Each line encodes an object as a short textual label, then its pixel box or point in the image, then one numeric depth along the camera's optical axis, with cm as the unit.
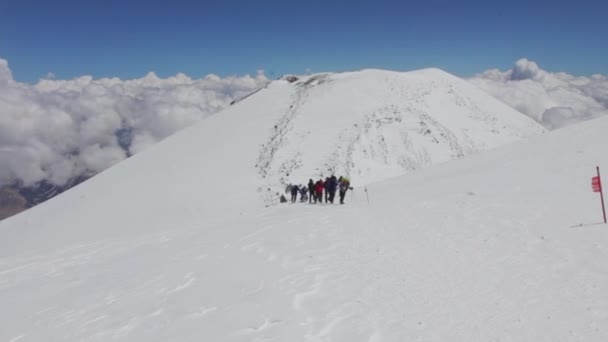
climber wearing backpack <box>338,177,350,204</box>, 2289
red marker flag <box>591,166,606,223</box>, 1044
